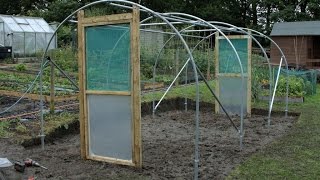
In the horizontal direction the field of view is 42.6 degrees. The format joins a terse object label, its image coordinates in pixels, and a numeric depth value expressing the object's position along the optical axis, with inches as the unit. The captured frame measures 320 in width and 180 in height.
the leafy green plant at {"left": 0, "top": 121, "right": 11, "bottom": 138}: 271.9
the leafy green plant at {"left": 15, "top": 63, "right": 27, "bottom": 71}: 671.8
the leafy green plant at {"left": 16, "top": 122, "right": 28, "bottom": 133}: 282.5
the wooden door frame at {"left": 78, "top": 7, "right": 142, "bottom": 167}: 208.7
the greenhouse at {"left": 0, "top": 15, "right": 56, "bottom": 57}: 972.6
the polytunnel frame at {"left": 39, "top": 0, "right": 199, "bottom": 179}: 192.7
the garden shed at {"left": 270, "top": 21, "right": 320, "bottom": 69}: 937.5
